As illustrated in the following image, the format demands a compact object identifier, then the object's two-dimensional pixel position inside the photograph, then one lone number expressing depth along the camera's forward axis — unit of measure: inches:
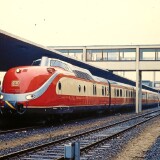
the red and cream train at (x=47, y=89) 685.3
